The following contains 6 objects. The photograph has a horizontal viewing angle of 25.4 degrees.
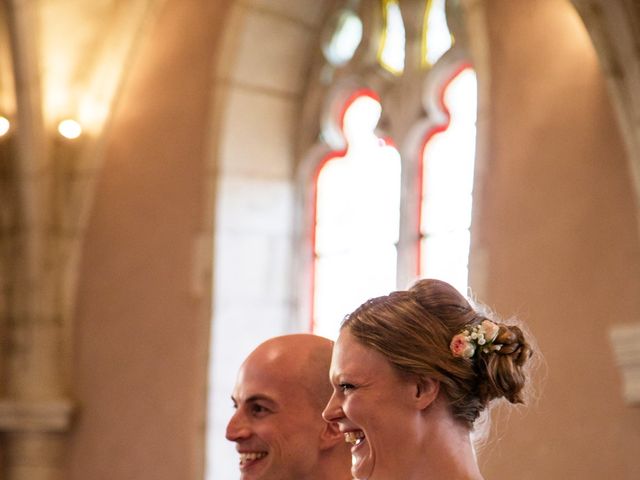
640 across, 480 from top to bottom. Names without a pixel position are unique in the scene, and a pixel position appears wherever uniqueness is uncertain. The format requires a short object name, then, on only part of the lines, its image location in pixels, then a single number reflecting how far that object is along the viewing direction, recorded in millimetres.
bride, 2607
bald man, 3676
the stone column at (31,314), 8414
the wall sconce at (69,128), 8484
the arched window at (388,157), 7180
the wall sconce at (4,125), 8414
